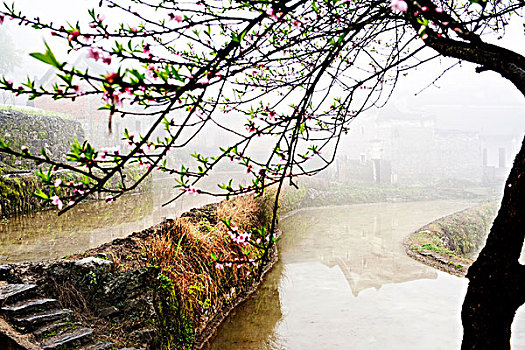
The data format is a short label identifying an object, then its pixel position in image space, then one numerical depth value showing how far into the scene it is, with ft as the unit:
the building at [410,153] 74.38
